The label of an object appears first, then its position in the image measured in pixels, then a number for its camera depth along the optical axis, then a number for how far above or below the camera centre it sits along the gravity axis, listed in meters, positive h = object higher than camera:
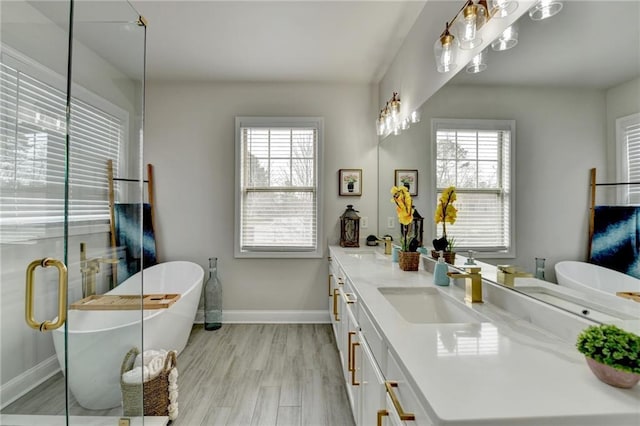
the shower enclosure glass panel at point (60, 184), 1.39 +0.15
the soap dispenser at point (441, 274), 1.63 -0.31
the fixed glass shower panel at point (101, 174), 1.40 +0.20
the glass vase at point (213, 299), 3.33 -0.94
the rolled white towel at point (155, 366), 1.84 -0.95
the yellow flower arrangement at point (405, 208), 2.07 +0.06
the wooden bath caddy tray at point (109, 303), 1.48 -0.48
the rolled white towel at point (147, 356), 1.78 -0.93
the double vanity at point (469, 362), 0.61 -0.38
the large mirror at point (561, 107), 0.84 +0.36
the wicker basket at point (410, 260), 2.02 -0.29
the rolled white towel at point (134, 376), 1.68 -0.91
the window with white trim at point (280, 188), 3.43 +0.31
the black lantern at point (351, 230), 3.27 -0.15
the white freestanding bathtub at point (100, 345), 1.42 -0.70
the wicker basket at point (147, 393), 1.66 -1.03
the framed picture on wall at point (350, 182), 3.45 +0.39
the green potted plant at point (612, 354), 0.65 -0.30
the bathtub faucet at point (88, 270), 1.46 -0.28
